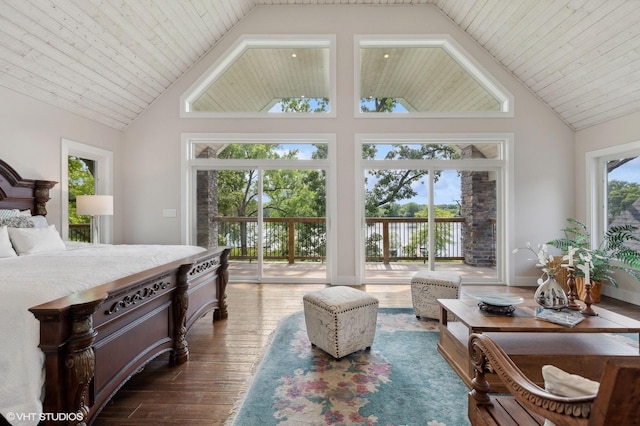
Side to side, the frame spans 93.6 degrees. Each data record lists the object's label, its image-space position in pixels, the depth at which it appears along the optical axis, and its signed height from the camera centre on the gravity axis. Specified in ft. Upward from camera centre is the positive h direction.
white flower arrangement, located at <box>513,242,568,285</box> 7.16 -1.35
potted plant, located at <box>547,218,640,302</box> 11.88 -1.78
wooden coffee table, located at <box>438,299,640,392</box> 6.29 -3.06
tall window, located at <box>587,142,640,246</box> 12.80 +1.08
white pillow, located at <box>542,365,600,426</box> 2.63 -1.56
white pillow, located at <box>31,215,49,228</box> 9.68 -0.16
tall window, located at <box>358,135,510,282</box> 15.64 +0.51
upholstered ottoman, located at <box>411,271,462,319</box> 10.05 -2.66
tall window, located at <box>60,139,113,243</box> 12.32 +1.68
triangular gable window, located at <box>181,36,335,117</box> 15.53 +6.90
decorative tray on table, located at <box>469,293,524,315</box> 7.27 -2.23
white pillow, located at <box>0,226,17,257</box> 7.63 -0.75
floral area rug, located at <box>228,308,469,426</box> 5.52 -3.72
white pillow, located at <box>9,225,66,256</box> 8.29 -0.69
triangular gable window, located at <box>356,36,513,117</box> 15.31 +6.75
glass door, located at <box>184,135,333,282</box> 15.81 +0.66
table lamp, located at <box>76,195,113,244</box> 12.08 +0.44
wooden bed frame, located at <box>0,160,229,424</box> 4.05 -2.02
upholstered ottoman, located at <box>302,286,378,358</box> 7.47 -2.74
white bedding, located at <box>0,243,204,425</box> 4.00 -1.31
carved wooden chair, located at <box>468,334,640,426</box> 2.06 -1.69
